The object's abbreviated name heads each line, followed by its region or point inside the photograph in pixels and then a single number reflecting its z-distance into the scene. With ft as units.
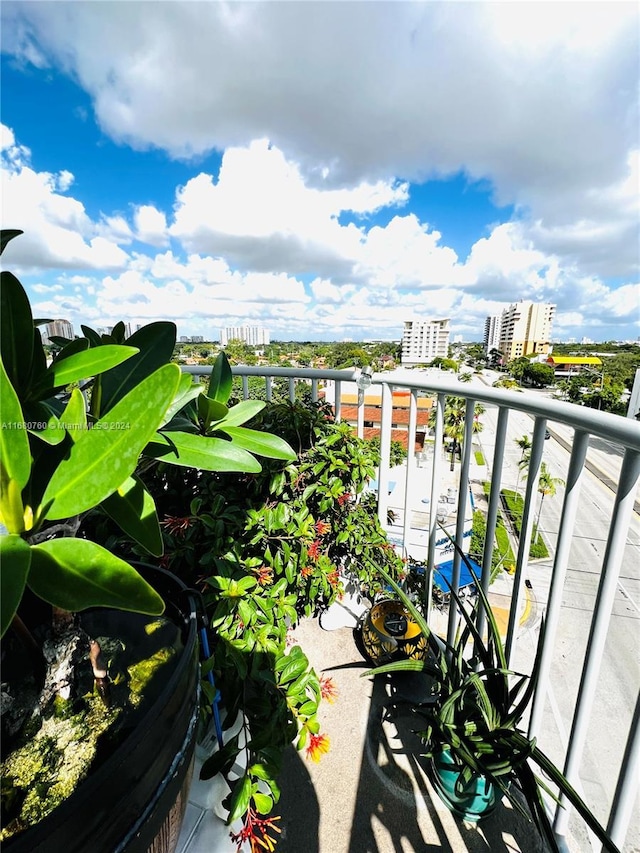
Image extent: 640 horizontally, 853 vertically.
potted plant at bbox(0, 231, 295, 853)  1.23
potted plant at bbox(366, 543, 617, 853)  3.01
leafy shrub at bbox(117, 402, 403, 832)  2.91
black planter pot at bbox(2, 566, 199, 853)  1.15
